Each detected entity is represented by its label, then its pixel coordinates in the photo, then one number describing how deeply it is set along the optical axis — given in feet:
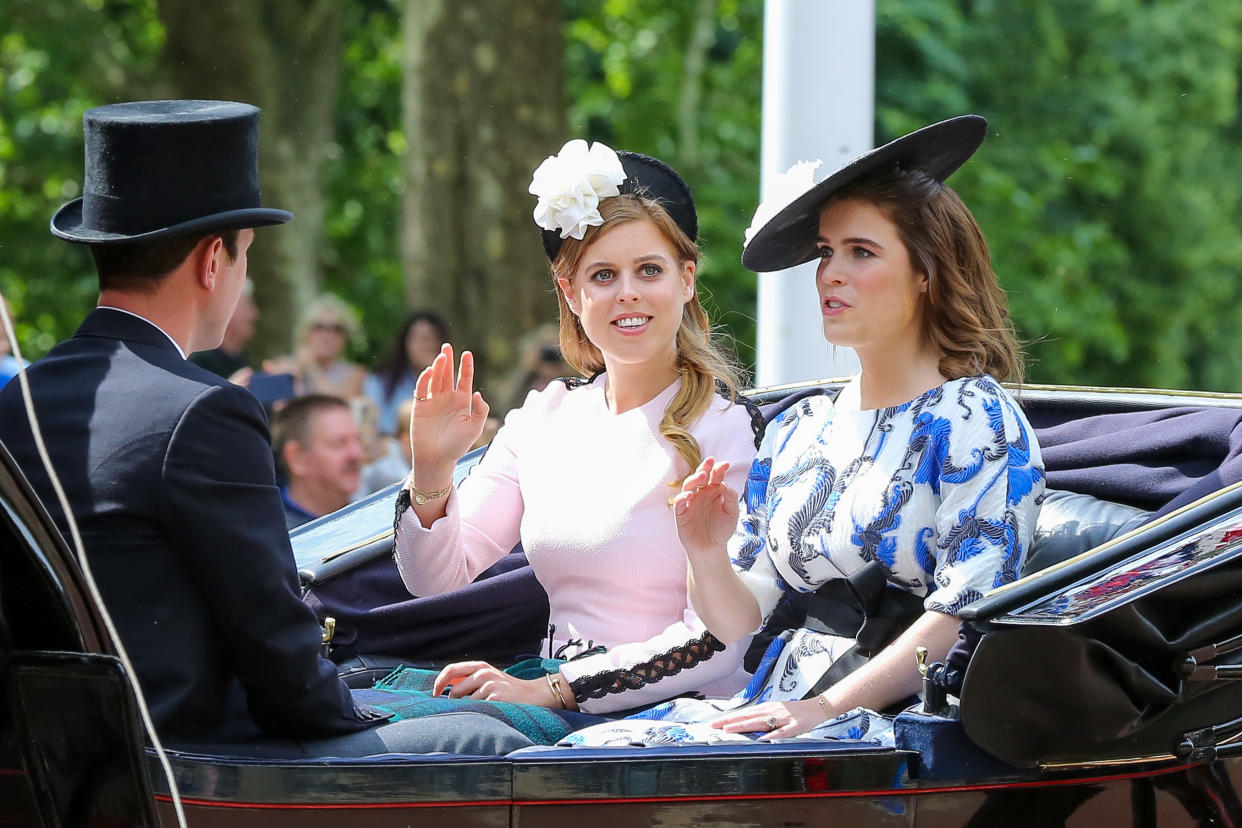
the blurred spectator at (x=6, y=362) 38.40
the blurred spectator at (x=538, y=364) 46.42
